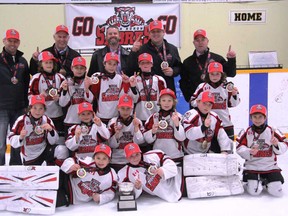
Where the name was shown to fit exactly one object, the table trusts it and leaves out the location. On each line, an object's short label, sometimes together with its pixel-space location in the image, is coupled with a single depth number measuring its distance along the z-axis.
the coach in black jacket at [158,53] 4.34
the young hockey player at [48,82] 4.09
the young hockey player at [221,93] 4.24
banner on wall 7.37
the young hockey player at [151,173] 3.63
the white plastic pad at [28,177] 3.53
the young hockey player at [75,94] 4.05
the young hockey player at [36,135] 3.78
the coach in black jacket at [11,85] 4.31
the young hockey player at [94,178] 3.58
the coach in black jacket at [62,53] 4.35
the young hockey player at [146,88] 4.10
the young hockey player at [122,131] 3.82
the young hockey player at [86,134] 3.79
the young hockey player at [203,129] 3.87
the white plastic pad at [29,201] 3.40
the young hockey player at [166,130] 3.82
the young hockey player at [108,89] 4.06
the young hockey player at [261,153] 3.77
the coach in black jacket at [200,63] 4.45
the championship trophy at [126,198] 3.44
